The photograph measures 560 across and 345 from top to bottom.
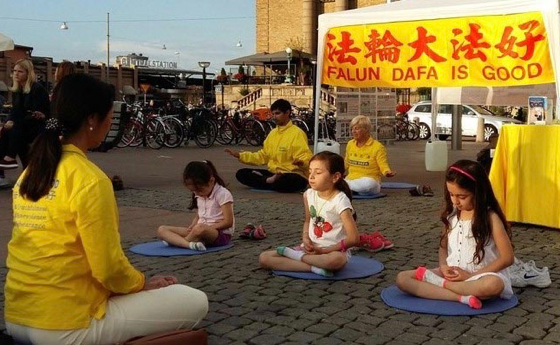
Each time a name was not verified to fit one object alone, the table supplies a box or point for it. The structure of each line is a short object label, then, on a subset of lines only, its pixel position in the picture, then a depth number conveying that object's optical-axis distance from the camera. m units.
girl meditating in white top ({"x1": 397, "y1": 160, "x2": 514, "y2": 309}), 4.70
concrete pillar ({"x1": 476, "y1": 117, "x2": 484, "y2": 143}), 27.12
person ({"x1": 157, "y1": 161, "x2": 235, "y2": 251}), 6.62
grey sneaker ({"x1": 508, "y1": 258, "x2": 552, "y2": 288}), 5.25
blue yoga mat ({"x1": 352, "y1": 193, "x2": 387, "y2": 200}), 10.34
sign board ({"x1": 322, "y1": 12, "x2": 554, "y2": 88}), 8.83
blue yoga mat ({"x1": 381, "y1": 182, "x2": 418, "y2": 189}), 11.49
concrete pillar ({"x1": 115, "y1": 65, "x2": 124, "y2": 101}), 51.12
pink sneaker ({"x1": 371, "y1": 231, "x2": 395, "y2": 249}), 6.64
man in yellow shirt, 10.48
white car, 27.98
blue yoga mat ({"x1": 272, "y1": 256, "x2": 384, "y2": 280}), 5.56
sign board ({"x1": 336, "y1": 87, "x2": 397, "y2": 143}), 16.77
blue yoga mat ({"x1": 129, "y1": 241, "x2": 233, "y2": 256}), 6.53
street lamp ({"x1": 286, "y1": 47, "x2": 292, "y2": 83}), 41.93
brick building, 59.53
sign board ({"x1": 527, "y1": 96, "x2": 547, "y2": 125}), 8.39
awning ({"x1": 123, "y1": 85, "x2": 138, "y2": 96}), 45.18
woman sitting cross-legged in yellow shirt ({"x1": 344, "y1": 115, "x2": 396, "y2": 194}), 10.21
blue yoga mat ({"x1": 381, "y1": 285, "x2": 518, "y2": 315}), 4.61
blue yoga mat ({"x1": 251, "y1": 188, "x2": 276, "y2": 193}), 11.08
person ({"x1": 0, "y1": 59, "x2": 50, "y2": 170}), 9.88
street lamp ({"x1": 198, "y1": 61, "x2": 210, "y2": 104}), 31.57
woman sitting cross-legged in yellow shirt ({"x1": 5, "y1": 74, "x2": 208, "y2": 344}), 3.16
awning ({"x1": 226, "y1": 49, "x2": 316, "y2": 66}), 42.46
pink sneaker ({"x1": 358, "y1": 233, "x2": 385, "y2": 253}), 6.56
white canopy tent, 8.41
